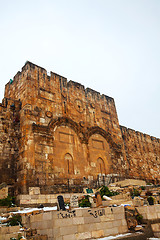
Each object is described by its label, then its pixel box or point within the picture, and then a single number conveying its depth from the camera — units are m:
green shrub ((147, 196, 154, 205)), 8.97
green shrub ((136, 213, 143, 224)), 7.64
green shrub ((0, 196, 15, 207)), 9.21
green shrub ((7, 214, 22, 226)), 6.94
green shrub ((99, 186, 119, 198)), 10.94
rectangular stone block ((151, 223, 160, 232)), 7.24
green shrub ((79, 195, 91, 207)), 8.75
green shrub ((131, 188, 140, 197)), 10.56
